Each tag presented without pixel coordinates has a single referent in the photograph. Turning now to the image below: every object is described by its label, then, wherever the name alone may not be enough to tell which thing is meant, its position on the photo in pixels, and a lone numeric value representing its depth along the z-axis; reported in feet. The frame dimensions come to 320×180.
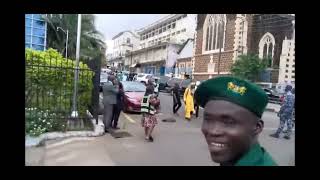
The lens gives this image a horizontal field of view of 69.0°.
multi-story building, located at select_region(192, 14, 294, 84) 58.69
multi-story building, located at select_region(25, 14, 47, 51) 56.07
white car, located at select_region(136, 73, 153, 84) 57.49
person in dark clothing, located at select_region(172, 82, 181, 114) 26.82
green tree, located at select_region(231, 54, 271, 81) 54.83
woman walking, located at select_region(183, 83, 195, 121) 24.48
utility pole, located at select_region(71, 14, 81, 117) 17.23
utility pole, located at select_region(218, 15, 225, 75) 71.50
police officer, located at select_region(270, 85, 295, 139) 19.20
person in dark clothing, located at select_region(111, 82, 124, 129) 18.74
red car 25.79
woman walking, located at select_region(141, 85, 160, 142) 16.74
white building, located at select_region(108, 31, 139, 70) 159.73
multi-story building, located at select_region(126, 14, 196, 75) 101.18
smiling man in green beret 2.83
